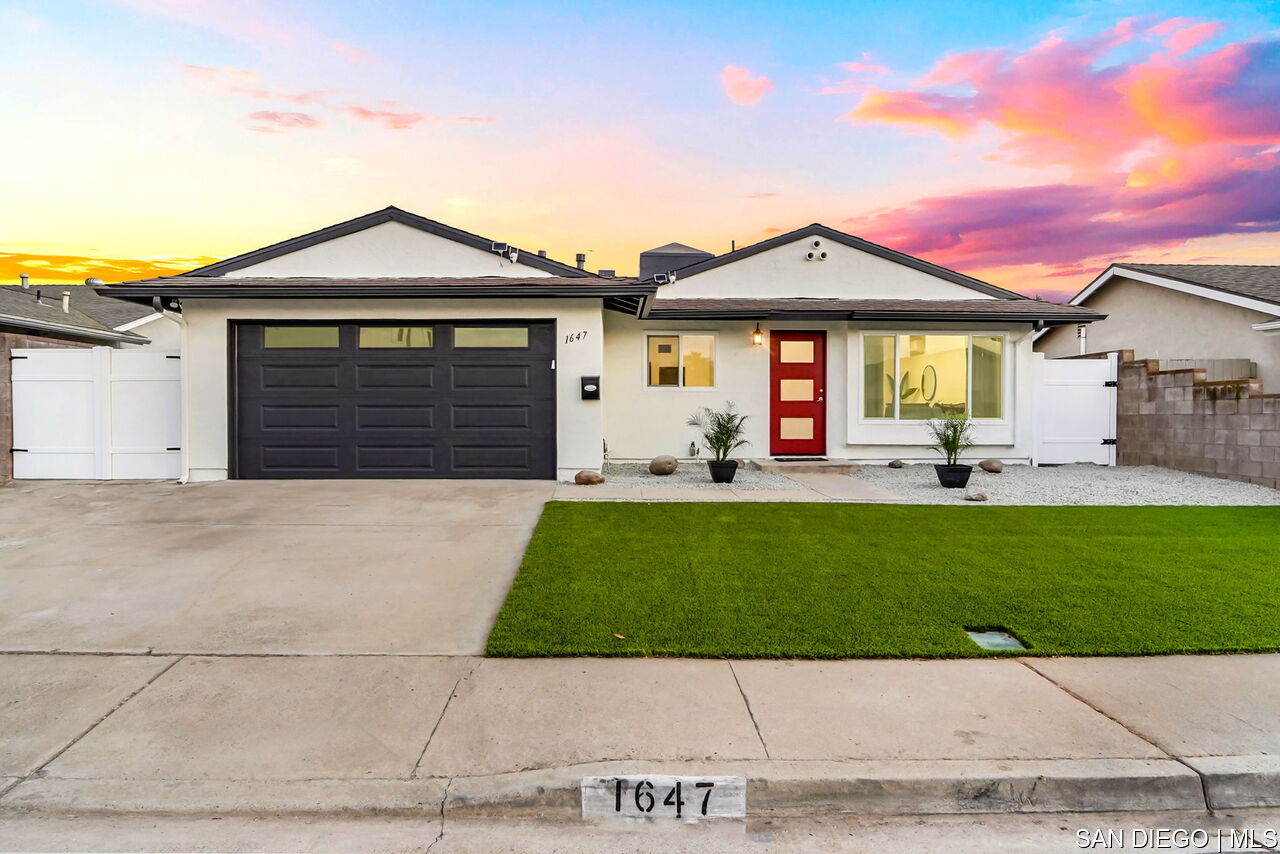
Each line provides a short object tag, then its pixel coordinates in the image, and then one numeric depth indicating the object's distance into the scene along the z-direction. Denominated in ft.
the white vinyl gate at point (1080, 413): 40.40
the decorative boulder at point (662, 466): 35.04
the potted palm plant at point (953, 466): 30.99
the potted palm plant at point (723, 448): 32.30
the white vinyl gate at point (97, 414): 32.58
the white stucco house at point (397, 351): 32.14
